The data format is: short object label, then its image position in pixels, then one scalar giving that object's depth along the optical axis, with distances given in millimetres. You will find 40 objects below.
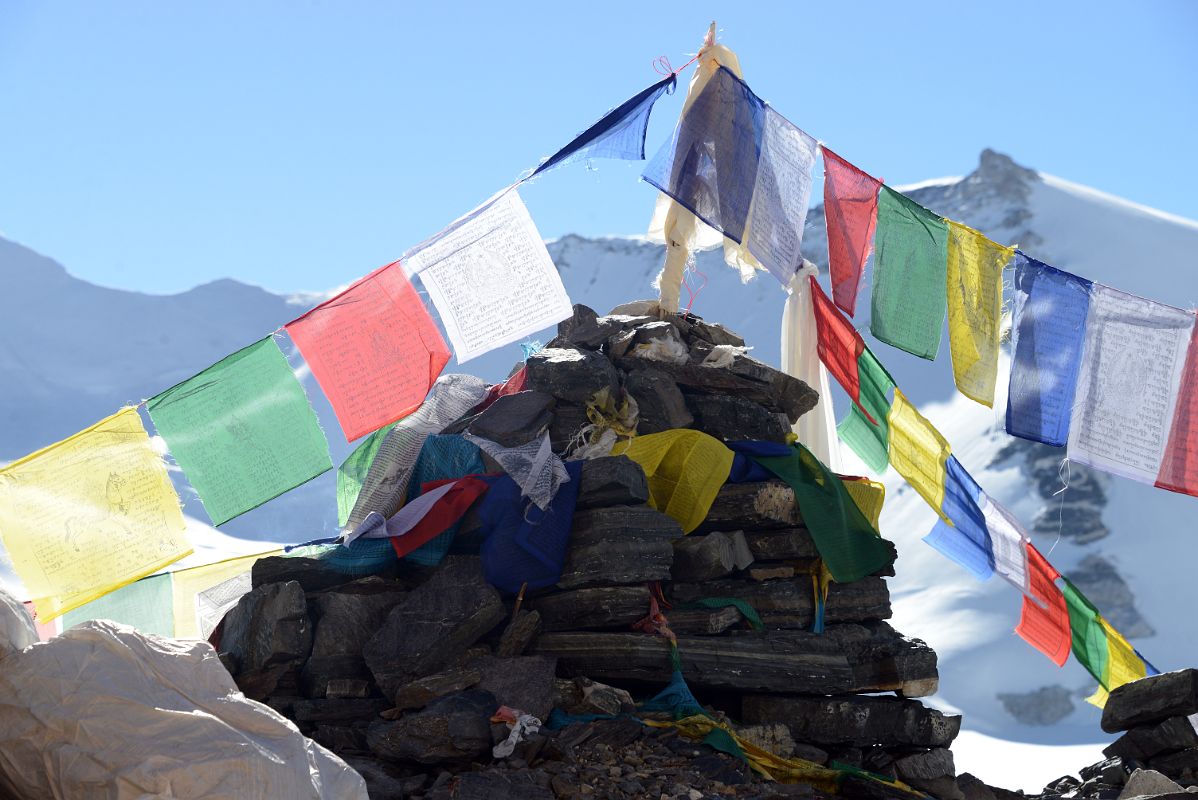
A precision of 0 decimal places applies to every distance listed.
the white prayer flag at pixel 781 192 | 9539
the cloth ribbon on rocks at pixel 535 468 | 8493
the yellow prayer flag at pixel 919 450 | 10539
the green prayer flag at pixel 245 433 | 8469
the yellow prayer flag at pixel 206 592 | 9414
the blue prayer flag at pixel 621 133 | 9406
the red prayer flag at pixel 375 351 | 8711
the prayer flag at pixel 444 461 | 9133
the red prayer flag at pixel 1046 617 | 11211
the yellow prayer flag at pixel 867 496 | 9875
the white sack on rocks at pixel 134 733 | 5082
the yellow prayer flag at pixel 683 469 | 9062
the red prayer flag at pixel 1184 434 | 9430
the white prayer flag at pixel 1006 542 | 10930
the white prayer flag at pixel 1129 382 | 9477
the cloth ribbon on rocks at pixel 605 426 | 9336
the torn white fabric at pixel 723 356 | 9984
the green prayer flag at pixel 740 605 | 8641
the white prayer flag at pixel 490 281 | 8906
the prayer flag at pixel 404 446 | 9070
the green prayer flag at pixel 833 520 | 9211
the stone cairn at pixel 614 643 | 7023
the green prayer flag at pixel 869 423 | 10641
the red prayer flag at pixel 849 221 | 9625
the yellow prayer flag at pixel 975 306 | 9648
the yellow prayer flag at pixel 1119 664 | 11641
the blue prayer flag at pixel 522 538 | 8258
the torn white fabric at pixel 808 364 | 10758
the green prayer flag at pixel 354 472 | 10016
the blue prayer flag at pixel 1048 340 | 9625
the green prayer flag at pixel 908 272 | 9633
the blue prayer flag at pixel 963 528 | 10711
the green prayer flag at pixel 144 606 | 9477
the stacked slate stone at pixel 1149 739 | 9695
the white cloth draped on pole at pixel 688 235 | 9820
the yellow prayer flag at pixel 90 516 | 8156
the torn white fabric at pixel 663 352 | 9930
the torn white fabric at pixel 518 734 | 6965
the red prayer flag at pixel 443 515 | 8477
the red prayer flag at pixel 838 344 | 10609
